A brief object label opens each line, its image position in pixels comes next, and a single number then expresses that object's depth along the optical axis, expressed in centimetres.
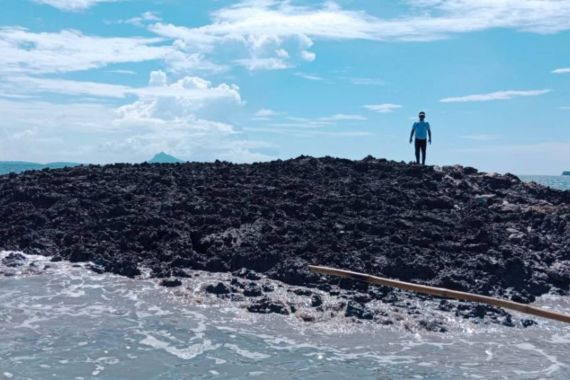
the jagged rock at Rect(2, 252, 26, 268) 1459
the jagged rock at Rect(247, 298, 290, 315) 1186
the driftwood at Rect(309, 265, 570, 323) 1023
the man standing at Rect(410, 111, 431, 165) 2246
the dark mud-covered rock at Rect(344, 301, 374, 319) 1162
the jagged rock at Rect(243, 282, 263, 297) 1265
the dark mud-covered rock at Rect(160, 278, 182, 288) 1330
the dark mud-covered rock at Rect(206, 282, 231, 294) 1283
